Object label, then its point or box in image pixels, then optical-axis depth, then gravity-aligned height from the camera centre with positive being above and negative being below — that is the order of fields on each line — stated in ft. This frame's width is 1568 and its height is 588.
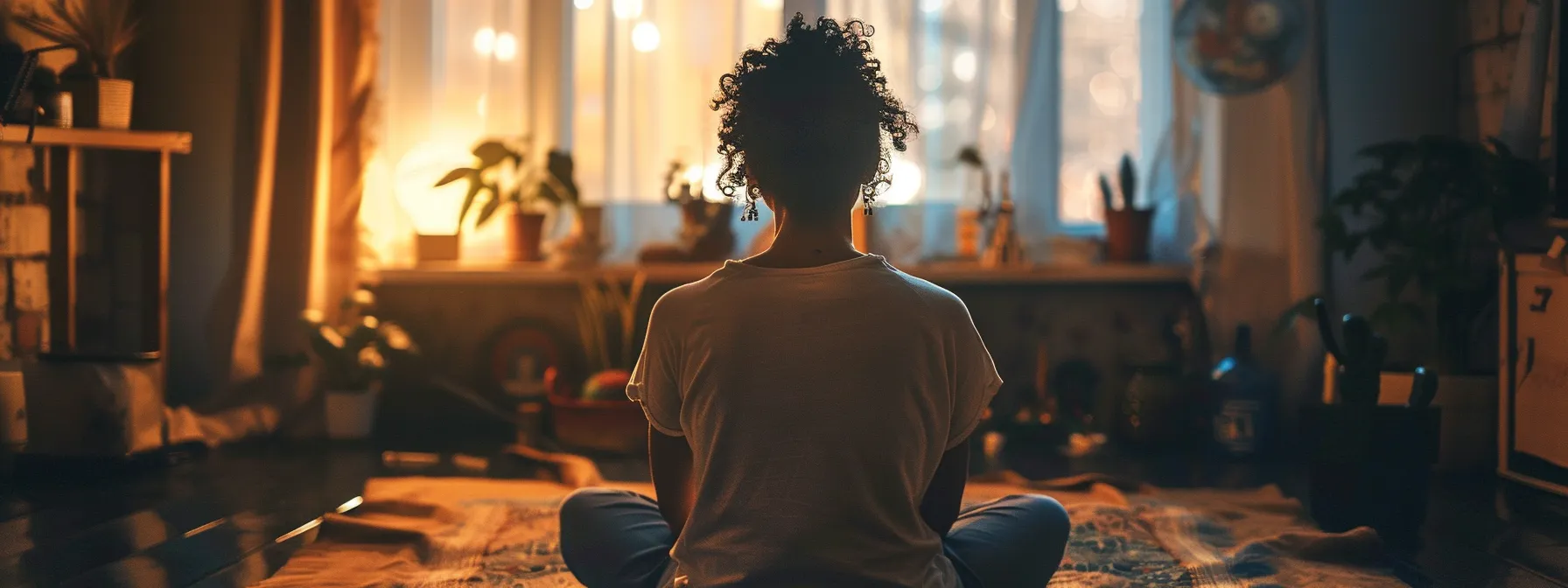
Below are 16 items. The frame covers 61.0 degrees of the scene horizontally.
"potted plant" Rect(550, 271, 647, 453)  10.78 -1.21
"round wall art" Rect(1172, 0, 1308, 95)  11.16 +1.89
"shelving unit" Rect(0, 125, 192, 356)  9.89 +0.39
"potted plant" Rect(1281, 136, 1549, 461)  9.75 +0.17
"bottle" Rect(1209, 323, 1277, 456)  10.85 -1.12
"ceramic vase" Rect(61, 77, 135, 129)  10.28 +1.14
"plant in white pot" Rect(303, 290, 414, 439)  11.27 -0.96
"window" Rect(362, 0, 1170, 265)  12.10 +1.51
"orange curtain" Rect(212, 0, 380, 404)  11.46 +0.57
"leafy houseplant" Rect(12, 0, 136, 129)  10.28 +1.62
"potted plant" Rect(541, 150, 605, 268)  11.93 +0.26
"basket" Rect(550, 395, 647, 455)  10.77 -1.38
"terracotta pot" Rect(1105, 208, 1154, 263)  11.80 +0.25
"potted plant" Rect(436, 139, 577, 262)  11.87 +0.58
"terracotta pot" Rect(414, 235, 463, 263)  12.13 +0.06
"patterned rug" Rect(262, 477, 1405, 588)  6.72 -1.59
